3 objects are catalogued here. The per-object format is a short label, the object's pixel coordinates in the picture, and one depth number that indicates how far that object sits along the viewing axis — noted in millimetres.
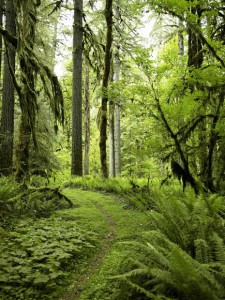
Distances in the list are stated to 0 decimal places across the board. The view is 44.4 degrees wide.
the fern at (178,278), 2160
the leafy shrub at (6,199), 5851
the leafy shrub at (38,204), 6309
